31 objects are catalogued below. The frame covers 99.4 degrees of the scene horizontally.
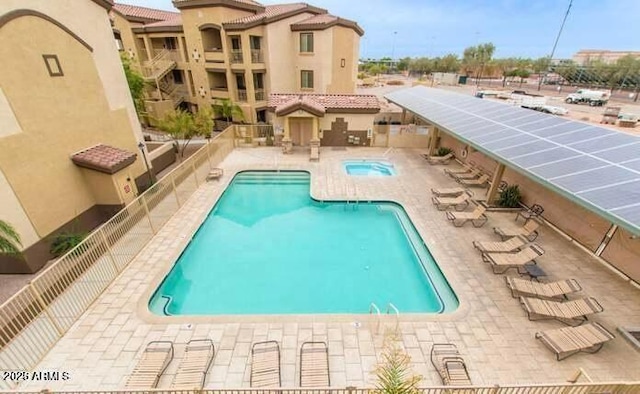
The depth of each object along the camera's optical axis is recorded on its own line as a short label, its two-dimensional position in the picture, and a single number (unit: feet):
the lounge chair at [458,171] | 55.98
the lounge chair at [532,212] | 40.68
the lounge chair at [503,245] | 33.09
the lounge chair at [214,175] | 54.65
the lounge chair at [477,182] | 51.60
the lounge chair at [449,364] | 20.40
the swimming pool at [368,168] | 59.99
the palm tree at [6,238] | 21.27
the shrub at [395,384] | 12.01
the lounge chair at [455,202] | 44.45
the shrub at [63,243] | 33.65
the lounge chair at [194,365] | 20.20
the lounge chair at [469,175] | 53.83
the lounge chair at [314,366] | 20.34
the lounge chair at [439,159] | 63.57
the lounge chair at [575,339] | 21.70
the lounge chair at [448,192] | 46.91
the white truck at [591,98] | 152.66
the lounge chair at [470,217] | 39.88
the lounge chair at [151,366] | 20.06
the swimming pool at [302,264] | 30.78
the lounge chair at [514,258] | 30.68
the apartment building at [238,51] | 79.61
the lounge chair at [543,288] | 26.50
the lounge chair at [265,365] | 20.29
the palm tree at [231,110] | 77.20
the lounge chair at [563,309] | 24.33
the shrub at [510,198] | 44.06
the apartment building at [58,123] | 29.71
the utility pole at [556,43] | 181.11
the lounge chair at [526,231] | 36.41
